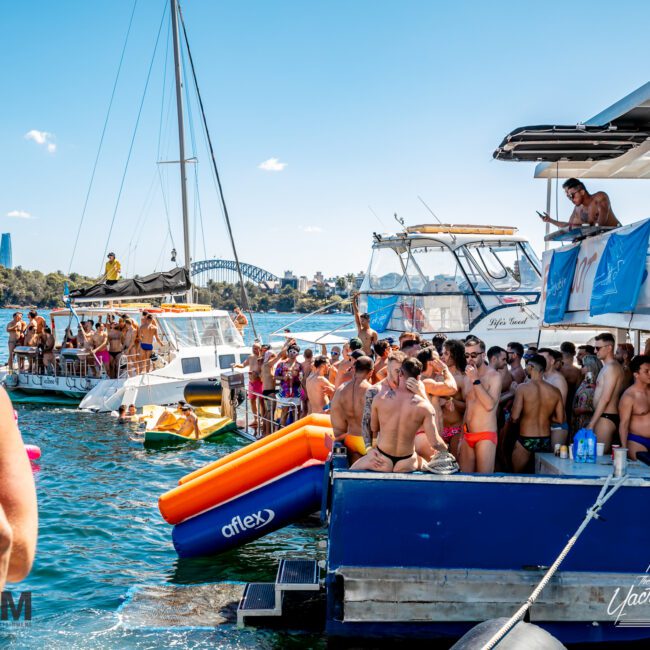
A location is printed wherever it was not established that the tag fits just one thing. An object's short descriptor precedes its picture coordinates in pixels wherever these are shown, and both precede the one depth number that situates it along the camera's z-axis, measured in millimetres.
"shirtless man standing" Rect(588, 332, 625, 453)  7410
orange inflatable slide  8711
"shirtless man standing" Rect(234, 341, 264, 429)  16188
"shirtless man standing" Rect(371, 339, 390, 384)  9344
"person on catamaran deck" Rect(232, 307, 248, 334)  25125
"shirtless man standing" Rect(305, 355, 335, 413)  11086
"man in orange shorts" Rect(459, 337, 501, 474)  7109
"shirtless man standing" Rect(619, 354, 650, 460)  6980
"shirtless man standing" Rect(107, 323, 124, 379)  22172
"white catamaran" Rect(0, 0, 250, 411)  21328
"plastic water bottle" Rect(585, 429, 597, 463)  7023
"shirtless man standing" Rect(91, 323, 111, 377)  22328
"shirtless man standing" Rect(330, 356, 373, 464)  8227
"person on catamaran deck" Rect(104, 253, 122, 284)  24047
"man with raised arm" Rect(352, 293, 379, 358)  12789
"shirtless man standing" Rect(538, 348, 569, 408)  8281
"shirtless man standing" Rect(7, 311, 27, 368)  24250
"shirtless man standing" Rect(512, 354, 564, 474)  7586
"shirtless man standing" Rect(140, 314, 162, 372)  21875
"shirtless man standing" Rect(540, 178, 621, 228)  9477
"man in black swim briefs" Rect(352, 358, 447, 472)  6562
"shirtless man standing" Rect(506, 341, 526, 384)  9602
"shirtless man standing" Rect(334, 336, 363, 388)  9008
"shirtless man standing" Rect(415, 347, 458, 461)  7039
